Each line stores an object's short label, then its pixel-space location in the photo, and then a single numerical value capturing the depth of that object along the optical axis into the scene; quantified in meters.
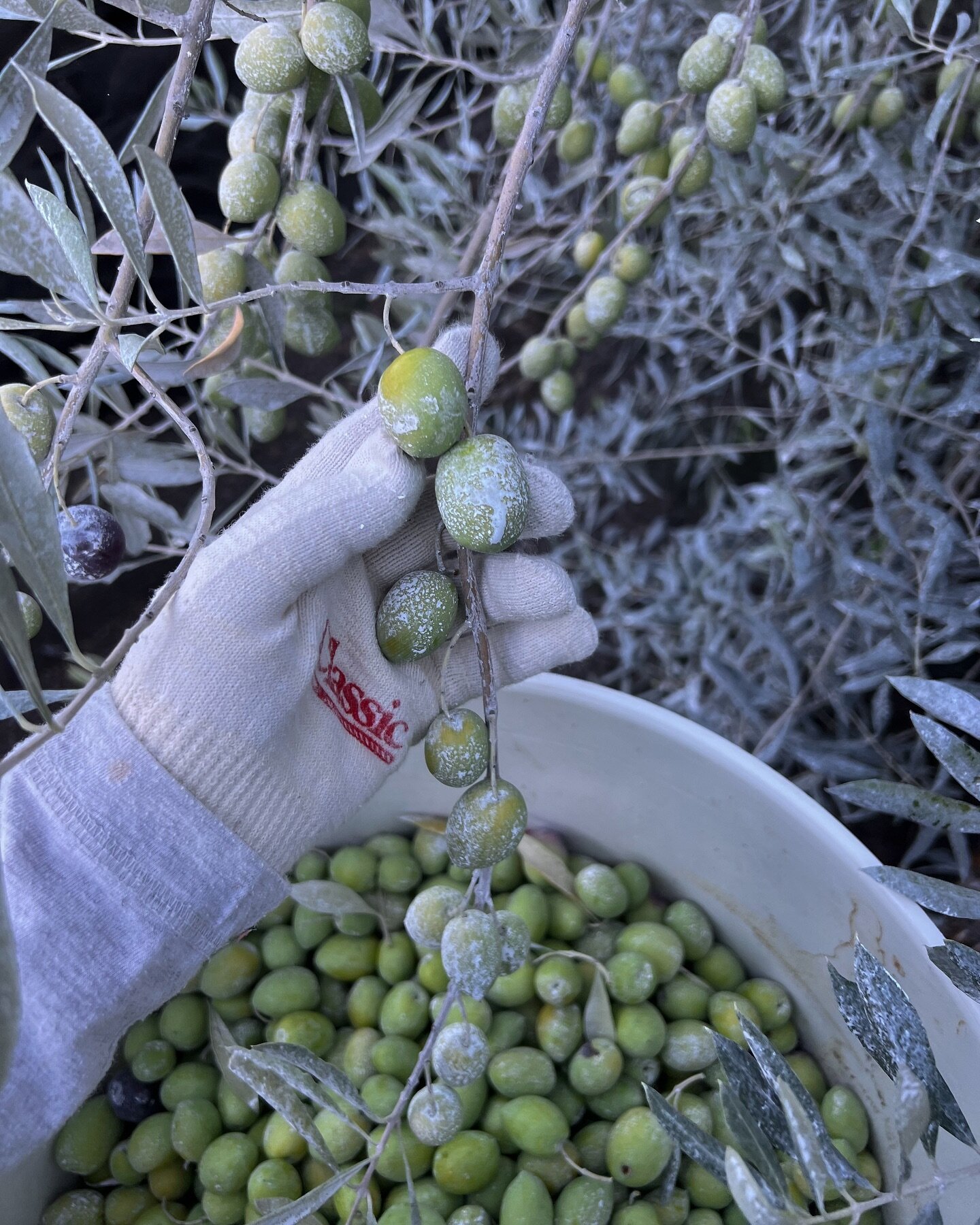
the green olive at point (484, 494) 0.25
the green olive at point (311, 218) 0.31
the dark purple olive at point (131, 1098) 0.41
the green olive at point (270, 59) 0.28
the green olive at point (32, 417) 0.27
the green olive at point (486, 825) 0.28
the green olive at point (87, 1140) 0.40
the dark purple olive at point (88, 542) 0.30
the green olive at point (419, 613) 0.29
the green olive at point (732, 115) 0.33
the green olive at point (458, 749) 0.28
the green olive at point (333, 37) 0.27
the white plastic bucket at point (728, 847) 0.33
